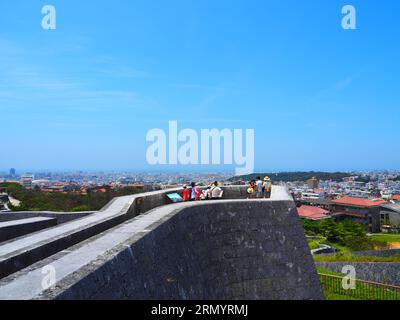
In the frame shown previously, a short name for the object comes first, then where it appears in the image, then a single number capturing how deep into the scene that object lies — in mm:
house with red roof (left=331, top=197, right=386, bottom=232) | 73875
